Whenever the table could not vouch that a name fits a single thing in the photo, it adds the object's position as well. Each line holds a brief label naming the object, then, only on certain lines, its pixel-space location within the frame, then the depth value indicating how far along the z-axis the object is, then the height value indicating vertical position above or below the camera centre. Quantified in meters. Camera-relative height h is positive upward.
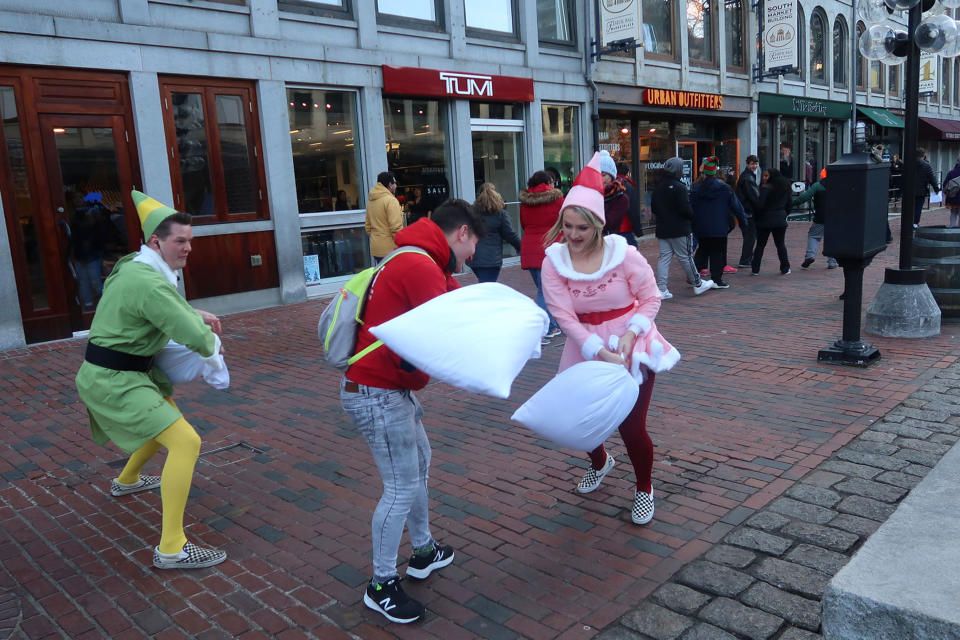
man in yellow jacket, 9.27 -0.15
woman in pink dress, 3.54 -0.52
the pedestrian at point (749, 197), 11.80 -0.33
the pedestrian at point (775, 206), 11.62 -0.50
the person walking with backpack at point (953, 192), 15.98 -0.65
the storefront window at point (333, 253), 11.82 -0.75
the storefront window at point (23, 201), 8.62 +0.33
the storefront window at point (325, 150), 11.58 +0.91
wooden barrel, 7.76 -1.08
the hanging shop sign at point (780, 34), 20.52 +3.83
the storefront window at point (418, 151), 12.87 +0.87
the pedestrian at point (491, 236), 7.84 -0.44
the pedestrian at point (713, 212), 10.61 -0.48
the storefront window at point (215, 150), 10.12 +0.91
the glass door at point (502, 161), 14.37 +0.66
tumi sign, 12.34 +1.99
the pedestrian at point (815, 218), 11.30 -0.73
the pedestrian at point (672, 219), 9.76 -0.49
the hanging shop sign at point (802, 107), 22.68 +2.14
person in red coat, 7.78 -0.20
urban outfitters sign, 18.01 +2.08
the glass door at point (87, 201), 9.01 +0.29
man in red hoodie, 2.85 -0.71
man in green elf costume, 3.41 -0.65
